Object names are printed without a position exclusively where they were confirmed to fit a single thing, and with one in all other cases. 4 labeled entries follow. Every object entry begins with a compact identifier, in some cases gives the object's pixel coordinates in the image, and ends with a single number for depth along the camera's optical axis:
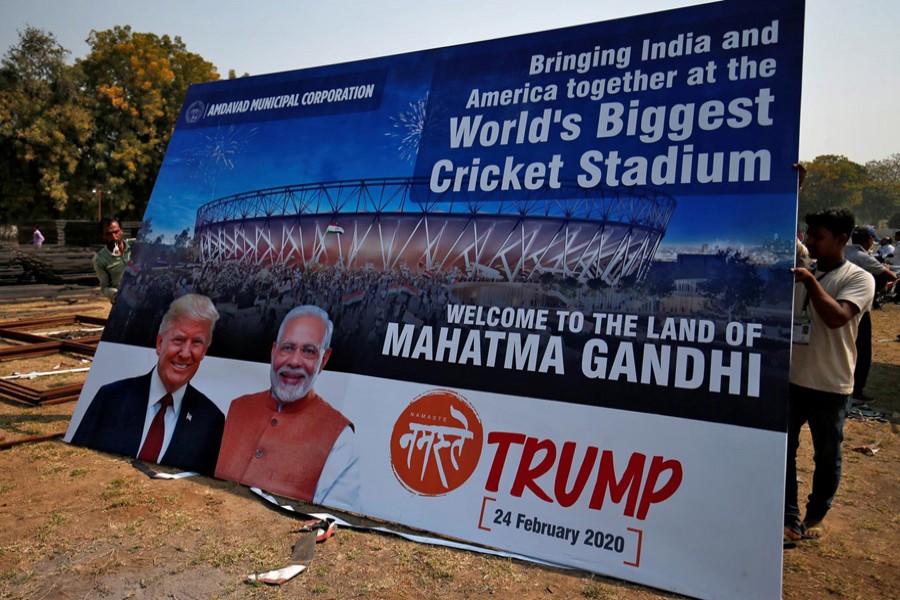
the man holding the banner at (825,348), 3.15
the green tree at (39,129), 23.41
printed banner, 2.92
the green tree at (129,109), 25.59
